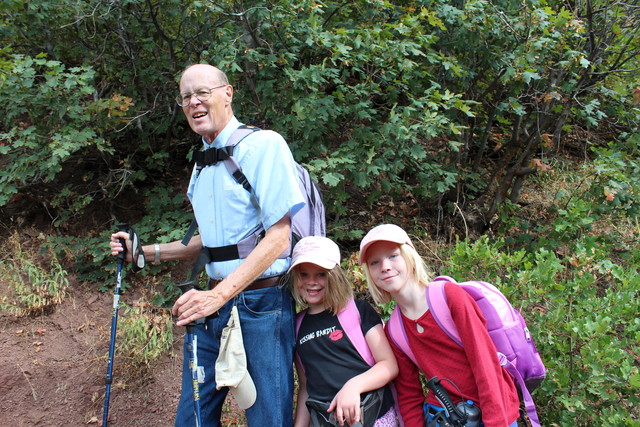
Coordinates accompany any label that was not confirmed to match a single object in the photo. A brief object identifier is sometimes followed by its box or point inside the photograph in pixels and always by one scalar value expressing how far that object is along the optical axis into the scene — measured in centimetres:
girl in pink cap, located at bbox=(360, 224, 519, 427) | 206
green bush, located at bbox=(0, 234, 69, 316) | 483
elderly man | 211
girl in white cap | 226
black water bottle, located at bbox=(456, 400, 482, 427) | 212
